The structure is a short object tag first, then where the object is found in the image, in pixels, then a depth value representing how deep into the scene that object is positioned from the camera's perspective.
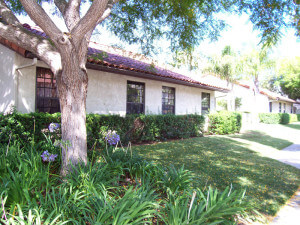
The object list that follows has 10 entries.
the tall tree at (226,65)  21.16
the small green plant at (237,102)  29.41
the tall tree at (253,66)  24.11
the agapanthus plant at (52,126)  4.03
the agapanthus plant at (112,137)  4.26
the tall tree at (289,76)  36.75
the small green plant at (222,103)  28.12
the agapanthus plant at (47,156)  3.34
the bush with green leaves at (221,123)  13.53
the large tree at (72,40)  3.51
